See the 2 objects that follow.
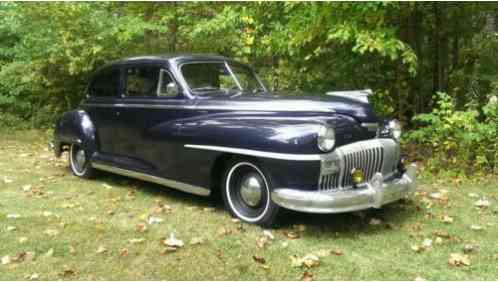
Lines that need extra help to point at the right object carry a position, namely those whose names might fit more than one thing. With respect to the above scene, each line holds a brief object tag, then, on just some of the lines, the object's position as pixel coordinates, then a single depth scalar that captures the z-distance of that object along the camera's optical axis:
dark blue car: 4.61
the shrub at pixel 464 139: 6.84
